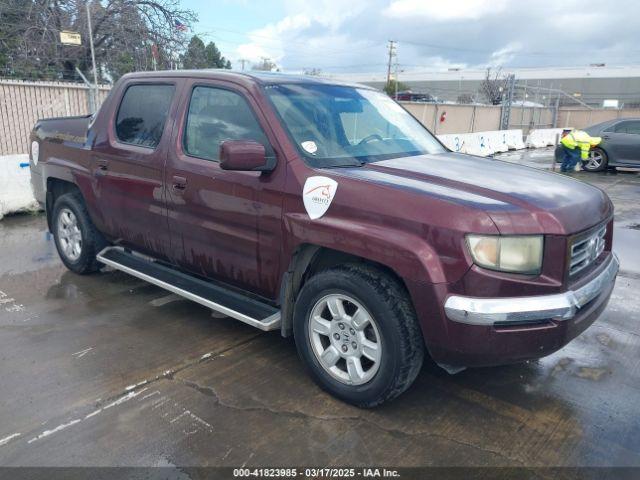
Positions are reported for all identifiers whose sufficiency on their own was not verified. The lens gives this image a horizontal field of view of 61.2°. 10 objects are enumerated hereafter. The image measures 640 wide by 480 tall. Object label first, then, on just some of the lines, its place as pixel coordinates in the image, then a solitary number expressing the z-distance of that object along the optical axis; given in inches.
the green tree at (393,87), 2446.1
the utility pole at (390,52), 2605.8
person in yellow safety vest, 545.0
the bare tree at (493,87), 1965.4
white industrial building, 2591.0
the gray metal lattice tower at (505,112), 892.3
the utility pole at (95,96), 477.3
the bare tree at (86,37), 685.9
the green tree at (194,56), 791.1
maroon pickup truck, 106.6
